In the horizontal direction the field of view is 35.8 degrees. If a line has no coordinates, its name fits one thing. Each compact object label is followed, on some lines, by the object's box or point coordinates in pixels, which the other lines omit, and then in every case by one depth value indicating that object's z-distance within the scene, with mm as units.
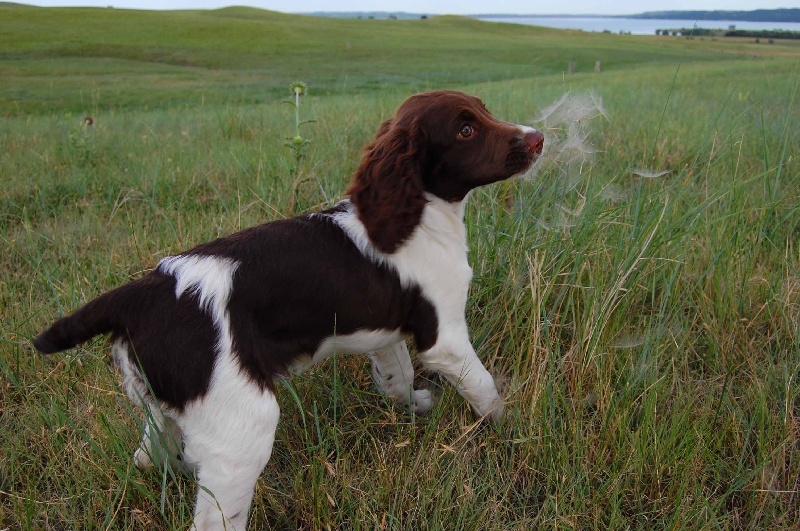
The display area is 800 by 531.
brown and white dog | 1264
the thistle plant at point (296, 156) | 1850
